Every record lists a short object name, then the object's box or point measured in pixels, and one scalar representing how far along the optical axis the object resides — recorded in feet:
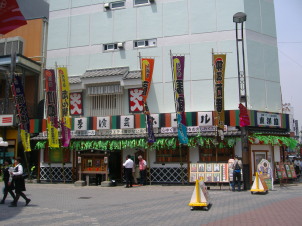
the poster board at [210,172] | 55.20
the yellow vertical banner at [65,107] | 64.34
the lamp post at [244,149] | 52.24
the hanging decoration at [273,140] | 59.41
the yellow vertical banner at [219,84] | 57.47
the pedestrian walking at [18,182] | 38.52
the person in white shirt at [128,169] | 59.62
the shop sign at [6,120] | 73.53
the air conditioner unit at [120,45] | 70.54
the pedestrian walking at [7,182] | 39.47
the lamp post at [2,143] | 66.94
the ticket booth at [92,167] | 63.10
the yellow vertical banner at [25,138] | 67.46
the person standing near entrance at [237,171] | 51.69
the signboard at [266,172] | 52.37
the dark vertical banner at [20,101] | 69.56
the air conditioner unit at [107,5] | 73.12
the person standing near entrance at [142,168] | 62.15
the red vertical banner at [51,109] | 64.85
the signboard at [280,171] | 58.70
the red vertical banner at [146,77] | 60.05
